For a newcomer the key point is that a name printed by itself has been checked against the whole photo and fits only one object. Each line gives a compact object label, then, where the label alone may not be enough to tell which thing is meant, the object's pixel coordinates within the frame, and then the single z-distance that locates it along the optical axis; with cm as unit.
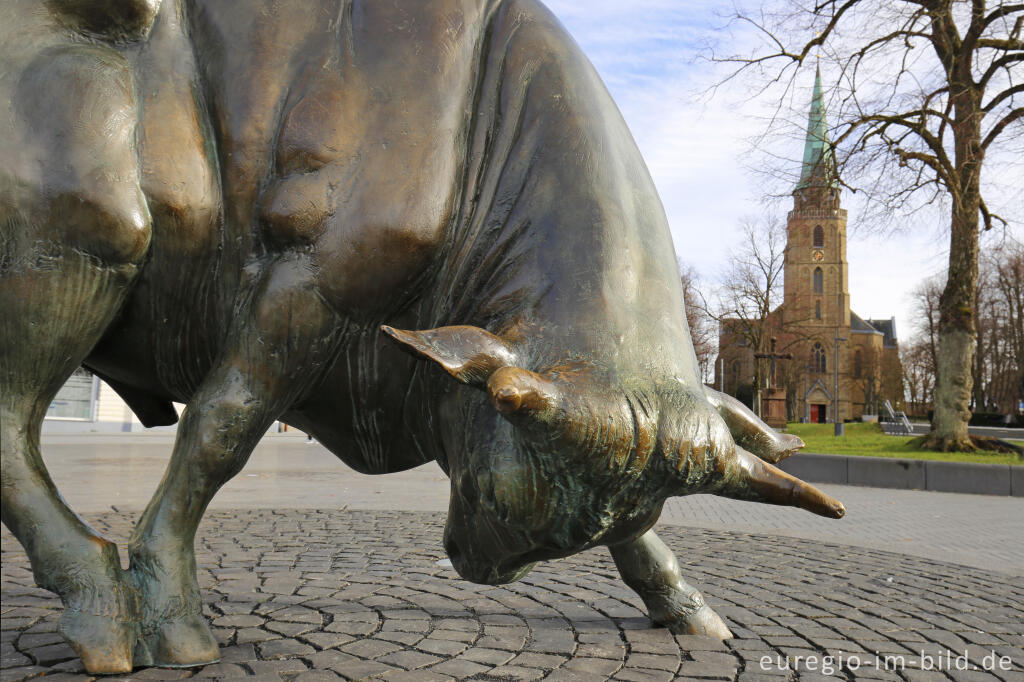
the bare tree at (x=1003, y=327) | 4369
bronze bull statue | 257
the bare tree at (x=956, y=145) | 1697
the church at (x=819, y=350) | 4250
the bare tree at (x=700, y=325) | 4084
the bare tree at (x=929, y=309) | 4784
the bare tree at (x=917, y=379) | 5552
